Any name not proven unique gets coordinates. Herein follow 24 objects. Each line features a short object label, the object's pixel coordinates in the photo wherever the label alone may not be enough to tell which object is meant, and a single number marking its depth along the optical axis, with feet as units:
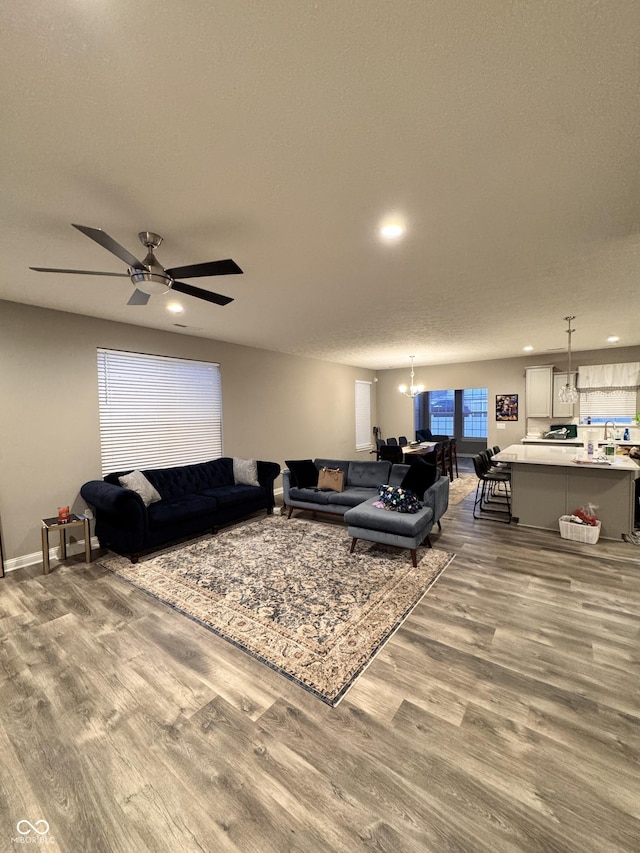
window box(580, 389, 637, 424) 22.91
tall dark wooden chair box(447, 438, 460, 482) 25.63
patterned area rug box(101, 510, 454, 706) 7.42
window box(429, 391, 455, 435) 37.50
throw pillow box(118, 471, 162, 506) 13.61
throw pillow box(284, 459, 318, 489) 17.22
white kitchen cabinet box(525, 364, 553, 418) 24.50
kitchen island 13.26
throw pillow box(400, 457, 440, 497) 13.56
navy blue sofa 12.16
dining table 23.06
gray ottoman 11.45
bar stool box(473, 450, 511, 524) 17.16
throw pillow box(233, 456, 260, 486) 17.72
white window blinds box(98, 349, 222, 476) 14.65
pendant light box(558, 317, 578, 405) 16.45
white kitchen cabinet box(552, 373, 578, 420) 24.11
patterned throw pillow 12.31
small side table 11.41
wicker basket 13.10
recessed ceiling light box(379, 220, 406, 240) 7.36
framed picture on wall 26.48
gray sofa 15.21
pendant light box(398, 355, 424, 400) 26.20
